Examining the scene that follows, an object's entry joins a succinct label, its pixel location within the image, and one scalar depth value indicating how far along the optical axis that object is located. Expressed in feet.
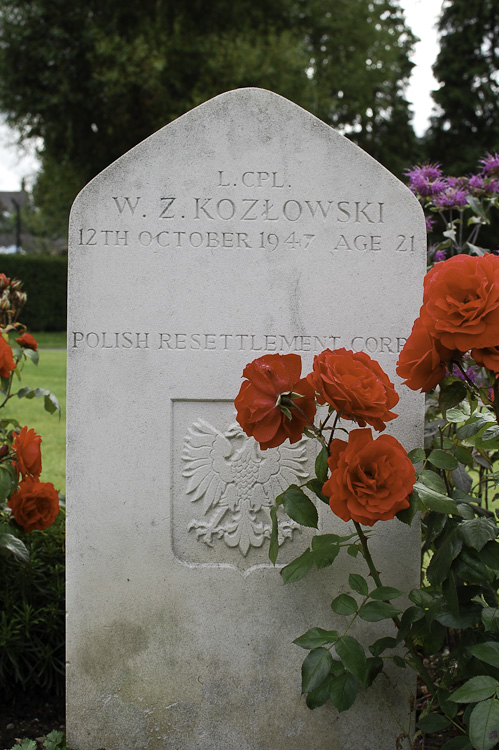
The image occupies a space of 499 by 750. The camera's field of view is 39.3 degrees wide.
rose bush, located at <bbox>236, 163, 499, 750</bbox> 5.66
